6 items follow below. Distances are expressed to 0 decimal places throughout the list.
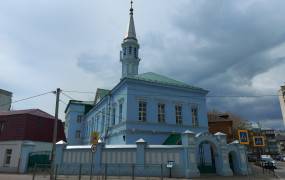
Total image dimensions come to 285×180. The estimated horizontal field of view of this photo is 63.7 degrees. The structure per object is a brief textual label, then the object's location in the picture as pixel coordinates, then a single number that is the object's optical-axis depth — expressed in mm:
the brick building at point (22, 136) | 23750
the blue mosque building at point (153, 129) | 19250
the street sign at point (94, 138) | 13842
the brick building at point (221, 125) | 43875
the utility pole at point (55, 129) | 15180
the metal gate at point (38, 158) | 23781
